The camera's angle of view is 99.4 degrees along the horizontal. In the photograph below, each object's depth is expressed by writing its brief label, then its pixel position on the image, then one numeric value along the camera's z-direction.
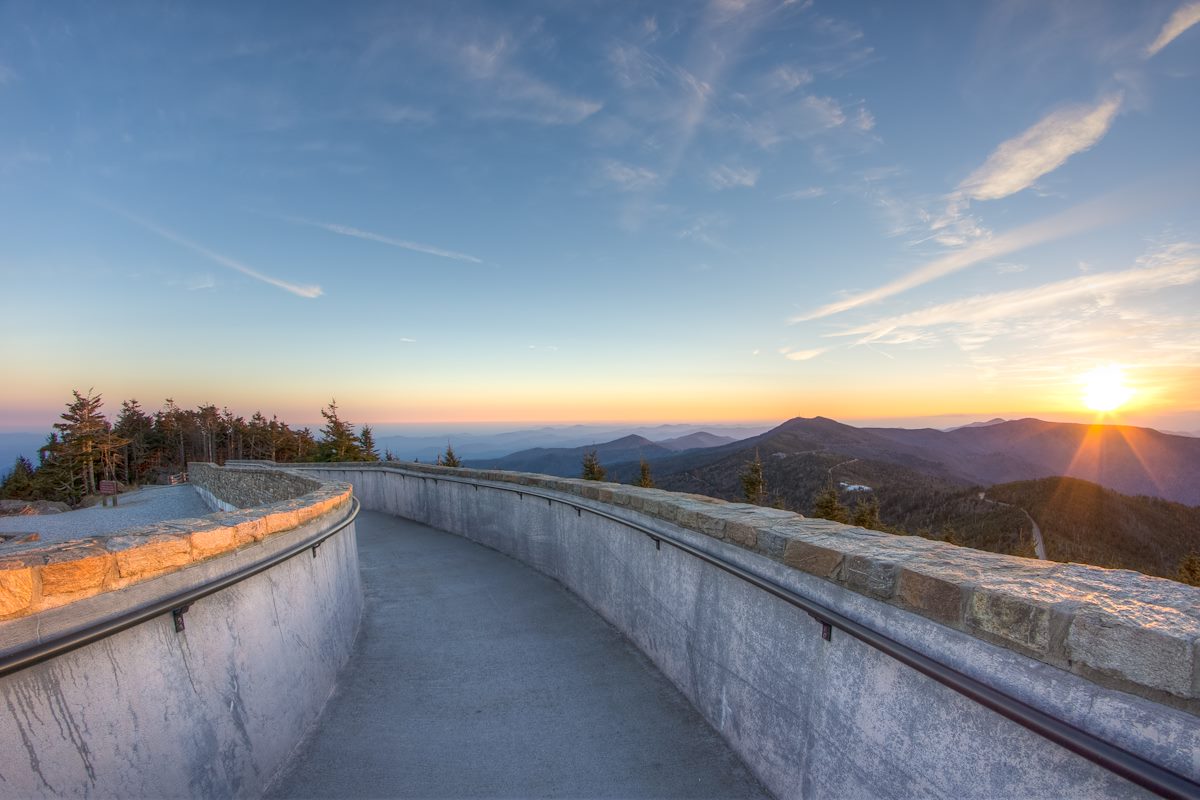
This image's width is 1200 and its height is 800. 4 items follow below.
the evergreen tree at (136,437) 47.41
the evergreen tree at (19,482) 37.19
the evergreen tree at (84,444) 34.88
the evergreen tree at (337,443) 31.30
